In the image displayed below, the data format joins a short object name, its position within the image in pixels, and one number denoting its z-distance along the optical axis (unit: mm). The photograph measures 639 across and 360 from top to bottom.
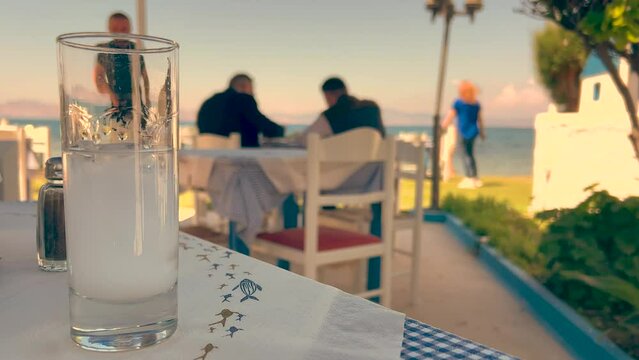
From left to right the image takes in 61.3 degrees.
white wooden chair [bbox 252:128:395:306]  2088
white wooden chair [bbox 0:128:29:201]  3592
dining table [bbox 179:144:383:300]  2340
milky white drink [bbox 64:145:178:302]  393
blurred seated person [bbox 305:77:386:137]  3297
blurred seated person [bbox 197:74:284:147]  3418
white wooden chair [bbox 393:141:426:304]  2855
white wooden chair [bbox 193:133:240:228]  3459
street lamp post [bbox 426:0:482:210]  5965
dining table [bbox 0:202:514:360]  412
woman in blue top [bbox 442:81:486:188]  8672
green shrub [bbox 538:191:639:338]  2465
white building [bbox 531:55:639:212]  4105
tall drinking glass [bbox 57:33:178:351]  394
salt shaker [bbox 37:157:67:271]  612
